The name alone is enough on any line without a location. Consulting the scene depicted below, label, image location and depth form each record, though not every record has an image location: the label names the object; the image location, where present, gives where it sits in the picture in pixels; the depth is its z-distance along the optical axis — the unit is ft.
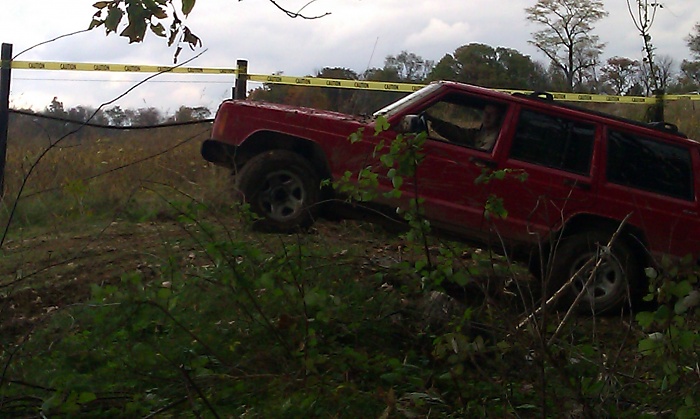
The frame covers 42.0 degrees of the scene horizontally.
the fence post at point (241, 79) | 36.76
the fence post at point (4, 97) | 33.56
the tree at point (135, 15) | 11.19
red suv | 24.50
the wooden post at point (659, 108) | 41.19
